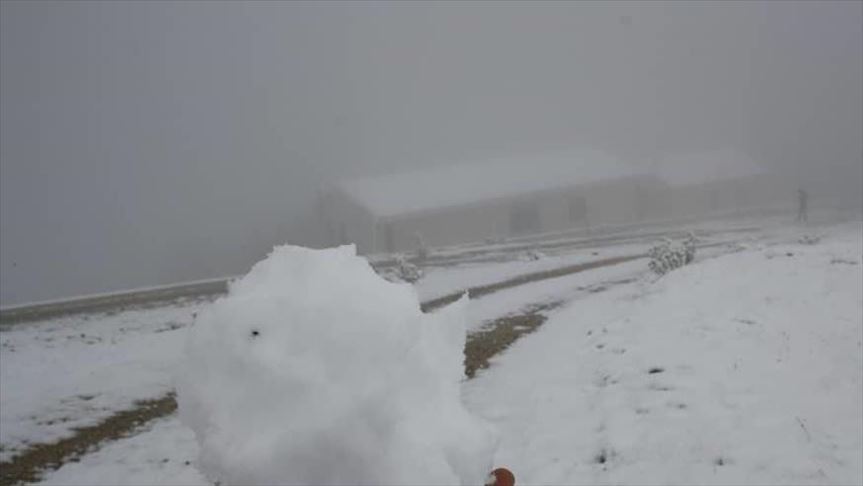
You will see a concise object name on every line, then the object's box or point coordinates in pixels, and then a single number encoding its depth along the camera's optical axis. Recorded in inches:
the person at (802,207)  1392.7
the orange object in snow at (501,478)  117.9
